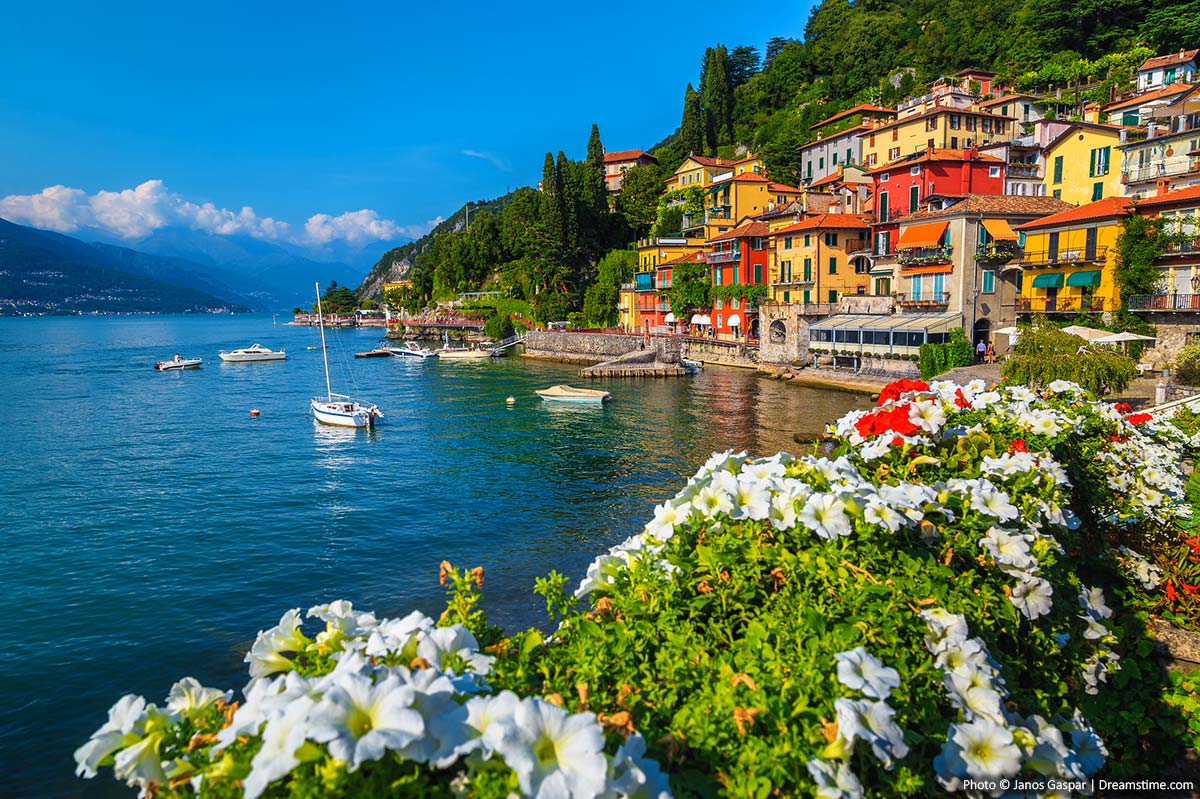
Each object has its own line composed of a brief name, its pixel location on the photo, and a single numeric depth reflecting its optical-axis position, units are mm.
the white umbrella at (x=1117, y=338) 32156
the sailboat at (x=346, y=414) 37344
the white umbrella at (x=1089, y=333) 33012
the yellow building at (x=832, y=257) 52406
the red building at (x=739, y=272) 59531
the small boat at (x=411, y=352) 81062
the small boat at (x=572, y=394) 44125
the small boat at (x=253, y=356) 78750
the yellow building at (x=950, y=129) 59375
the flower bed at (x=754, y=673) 2154
